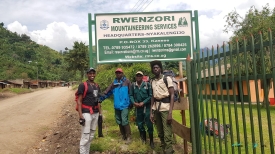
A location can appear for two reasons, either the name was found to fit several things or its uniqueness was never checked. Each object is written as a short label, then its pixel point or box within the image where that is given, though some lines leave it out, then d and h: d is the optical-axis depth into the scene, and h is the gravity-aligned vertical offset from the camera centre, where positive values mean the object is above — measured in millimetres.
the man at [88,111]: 4434 -444
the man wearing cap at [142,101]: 5191 -335
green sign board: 5801 +1068
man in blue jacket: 5465 -254
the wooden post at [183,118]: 4825 -731
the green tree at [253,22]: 18219 +4698
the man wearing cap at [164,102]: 4270 -306
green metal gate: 2494 +72
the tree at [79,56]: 39406 +4912
